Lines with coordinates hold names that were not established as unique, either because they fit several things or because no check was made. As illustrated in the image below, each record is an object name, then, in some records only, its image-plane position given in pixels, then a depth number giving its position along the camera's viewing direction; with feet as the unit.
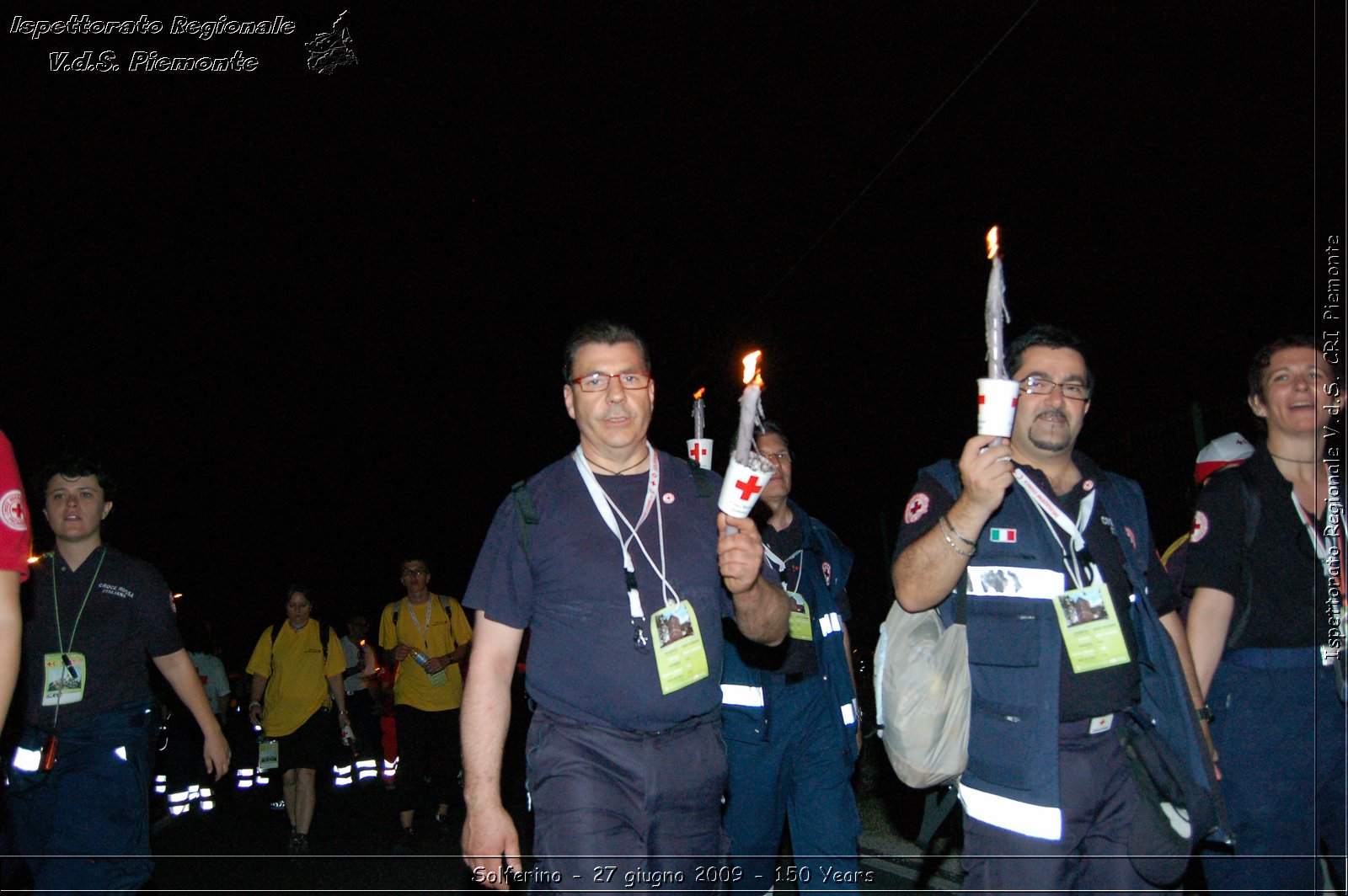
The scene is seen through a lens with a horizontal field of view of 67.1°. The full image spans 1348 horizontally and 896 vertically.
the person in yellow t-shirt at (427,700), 32.58
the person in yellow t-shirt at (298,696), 33.09
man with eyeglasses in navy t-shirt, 11.64
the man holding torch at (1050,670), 12.19
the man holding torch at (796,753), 18.26
